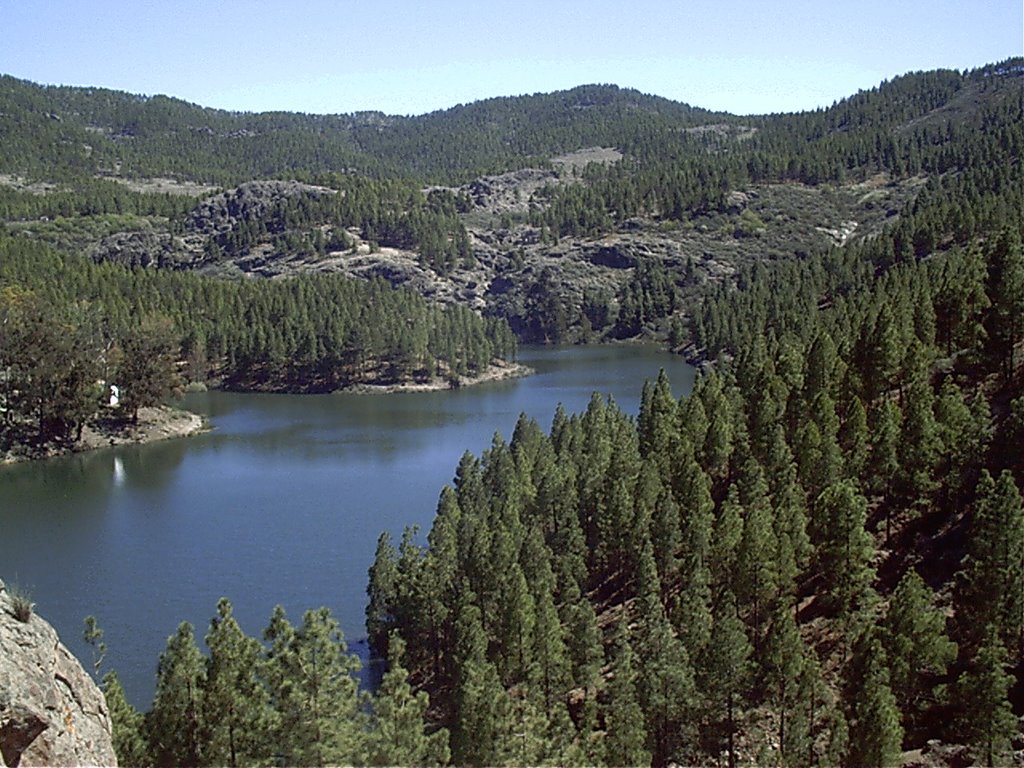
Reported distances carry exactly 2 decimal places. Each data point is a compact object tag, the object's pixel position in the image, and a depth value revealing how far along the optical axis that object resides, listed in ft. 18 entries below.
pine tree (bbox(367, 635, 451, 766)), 72.49
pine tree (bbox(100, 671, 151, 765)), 78.86
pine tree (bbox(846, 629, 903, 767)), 81.97
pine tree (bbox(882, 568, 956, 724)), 92.58
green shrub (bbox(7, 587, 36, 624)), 51.62
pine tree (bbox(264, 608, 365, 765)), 70.08
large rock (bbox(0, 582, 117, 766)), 45.73
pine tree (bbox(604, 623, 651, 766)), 90.89
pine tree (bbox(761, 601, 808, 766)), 97.96
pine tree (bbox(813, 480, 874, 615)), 109.19
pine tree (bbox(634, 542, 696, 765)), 99.40
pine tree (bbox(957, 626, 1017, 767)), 81.71
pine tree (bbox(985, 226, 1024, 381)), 142.72
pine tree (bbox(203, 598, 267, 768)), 77.87
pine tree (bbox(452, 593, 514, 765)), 88.38
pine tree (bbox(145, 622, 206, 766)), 79.30
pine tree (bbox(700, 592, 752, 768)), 99.04
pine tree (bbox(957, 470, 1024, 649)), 94.58
